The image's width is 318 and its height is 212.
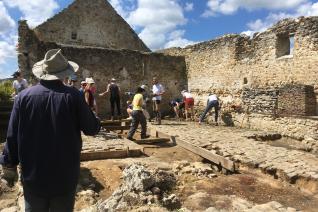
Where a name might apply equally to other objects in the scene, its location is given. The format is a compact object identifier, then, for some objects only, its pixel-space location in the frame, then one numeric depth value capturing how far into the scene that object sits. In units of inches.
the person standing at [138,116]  280.9
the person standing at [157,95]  374.3
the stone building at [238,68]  333.5
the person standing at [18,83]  299.7
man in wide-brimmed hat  85.7
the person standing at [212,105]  392.2
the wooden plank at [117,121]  348.5
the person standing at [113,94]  373.0
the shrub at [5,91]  326.6
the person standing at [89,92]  278.0
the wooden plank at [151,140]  277.8
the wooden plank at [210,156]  207.7
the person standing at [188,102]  411.4
